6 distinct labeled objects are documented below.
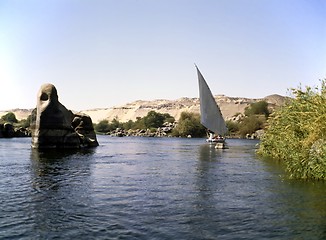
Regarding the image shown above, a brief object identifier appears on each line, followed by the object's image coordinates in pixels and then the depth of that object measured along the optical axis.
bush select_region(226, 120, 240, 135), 113.22
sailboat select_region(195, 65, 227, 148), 51.58
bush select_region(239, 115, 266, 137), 107.88
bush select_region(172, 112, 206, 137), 115.50
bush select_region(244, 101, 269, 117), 120.12
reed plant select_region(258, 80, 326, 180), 16.42
